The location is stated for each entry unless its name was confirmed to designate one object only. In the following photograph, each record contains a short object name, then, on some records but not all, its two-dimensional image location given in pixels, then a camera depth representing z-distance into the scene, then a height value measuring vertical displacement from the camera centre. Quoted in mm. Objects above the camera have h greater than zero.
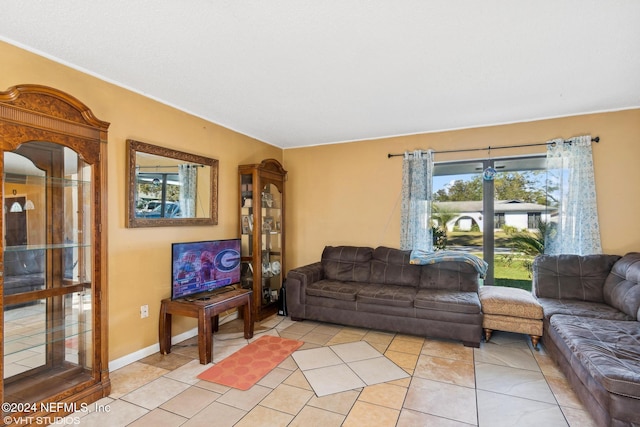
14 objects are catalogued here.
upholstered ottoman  3014 -996
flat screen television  2922 -527
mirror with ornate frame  2834 +294
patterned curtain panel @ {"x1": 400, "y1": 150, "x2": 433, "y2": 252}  4074 +117
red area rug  2502 -1317
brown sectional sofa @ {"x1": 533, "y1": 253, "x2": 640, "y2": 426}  1735 -895
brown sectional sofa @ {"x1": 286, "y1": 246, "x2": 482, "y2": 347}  3176 -889
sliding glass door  3797 +23
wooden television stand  2750 -896
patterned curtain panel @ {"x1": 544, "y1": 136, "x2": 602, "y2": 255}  3379 +162
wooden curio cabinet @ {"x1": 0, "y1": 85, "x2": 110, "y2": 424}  1885 -250
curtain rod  3416 +807
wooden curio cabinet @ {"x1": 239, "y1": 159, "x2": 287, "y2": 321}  3951 -274
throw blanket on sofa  3593 -531
